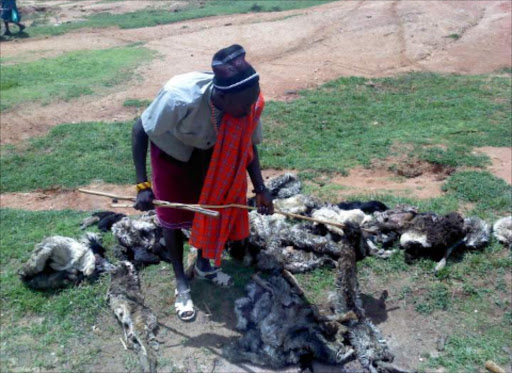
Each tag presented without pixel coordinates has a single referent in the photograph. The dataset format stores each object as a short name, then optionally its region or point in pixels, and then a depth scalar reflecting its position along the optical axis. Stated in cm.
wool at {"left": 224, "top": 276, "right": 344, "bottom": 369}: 336
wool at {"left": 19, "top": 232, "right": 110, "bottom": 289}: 399
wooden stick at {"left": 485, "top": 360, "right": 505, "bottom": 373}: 324
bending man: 309
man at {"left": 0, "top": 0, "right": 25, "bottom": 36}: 1479
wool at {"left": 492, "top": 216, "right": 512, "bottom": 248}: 435
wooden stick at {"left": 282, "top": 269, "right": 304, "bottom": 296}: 386
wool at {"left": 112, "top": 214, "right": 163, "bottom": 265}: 429
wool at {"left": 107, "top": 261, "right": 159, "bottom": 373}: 343
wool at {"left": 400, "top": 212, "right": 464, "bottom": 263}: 420
